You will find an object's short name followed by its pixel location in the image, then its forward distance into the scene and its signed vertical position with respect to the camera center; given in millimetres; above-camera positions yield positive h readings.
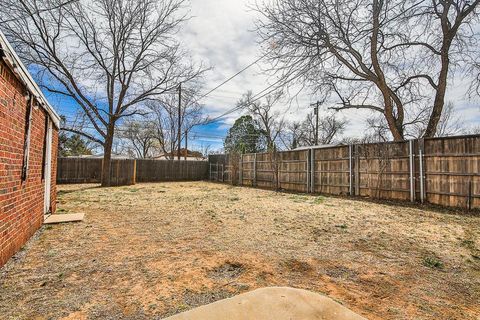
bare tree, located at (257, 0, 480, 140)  5727 +3340
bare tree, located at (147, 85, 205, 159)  25500 +4139
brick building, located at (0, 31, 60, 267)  2582 +179
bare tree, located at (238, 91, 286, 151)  30000 +5207
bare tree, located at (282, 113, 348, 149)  31062 +4656
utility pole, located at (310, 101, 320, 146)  24281 +5380
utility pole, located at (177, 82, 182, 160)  14383 +4092
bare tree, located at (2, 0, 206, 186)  11328 +5068
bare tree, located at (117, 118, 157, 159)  30438 +3767
